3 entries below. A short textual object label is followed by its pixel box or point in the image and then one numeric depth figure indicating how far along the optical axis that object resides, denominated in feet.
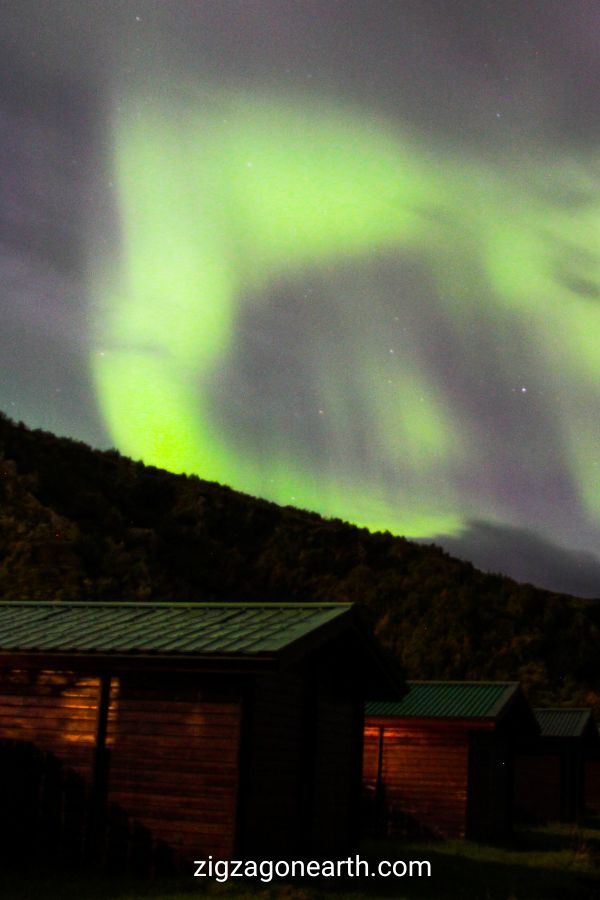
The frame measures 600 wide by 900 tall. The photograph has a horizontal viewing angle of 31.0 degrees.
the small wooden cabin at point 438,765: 103.76
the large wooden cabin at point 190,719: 56.08
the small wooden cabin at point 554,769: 145.48
